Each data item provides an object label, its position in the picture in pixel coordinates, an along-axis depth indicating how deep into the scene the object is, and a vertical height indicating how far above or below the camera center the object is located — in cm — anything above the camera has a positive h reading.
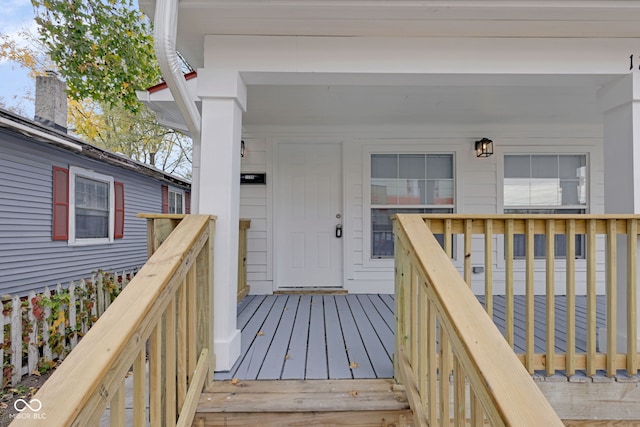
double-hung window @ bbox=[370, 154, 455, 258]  420 +42
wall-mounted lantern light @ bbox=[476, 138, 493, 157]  398 +90
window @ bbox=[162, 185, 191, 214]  901 +57
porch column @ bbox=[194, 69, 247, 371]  208 +24
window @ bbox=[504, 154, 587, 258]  418 +46
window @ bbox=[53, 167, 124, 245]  550 +22
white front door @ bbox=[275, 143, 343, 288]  417 +4
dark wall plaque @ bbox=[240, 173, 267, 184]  410 +51
